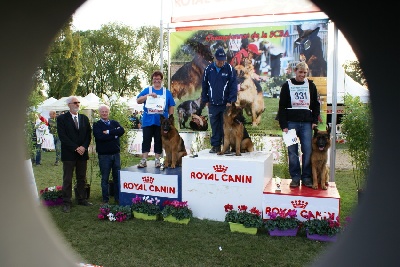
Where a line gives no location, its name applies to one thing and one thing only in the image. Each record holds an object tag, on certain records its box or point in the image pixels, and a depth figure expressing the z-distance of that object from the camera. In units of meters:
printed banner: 9.23
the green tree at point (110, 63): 43.49
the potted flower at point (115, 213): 6.57
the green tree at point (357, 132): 7.58
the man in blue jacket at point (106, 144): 7.55
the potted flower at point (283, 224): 5.61
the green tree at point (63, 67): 21.05
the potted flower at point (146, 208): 6.62
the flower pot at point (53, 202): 7.68
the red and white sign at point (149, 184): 6.82
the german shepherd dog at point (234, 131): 6.47
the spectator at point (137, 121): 16.47
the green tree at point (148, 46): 45.34
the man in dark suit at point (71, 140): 7.31
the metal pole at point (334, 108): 7.61
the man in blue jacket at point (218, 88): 6.76
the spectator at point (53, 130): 12.61
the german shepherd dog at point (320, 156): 5.79
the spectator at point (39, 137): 12.28
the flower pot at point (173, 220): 6.31
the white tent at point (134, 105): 21.77
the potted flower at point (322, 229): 5.42
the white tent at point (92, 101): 21.25
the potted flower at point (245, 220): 5.73
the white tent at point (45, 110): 21.93
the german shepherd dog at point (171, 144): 6.93
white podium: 6.14
